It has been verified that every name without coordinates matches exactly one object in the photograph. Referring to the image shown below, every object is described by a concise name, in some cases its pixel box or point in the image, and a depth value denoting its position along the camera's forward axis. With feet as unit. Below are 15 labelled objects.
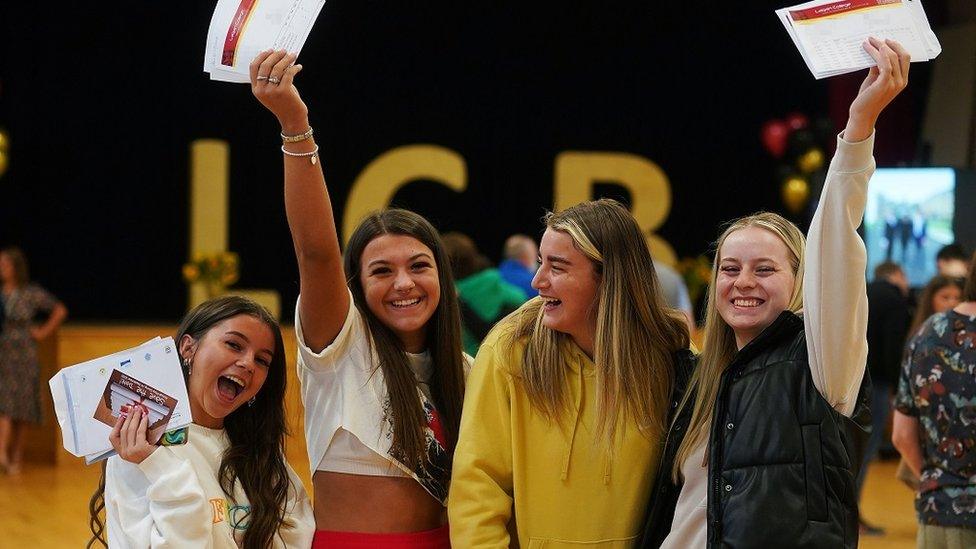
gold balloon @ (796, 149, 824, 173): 70.79
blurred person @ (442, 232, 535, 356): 35.88
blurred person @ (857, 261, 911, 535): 42.52
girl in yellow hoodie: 16.67
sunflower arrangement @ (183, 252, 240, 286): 65.26
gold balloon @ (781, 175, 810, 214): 70.23
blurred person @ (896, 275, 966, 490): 35.73
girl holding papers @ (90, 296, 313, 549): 15.51
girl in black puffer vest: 14.60
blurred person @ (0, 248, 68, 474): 57.88
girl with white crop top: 16.62
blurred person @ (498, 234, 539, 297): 45.96
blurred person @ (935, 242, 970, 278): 47.30
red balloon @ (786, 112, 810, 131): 73.31
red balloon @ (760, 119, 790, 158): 74.84
